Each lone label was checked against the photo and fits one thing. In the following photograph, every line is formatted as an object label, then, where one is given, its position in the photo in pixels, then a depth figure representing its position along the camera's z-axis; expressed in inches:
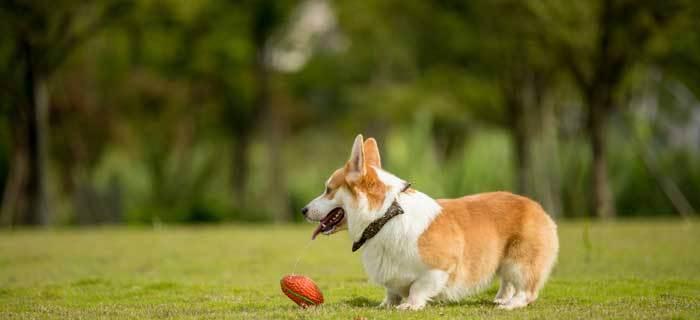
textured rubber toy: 523.2
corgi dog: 512.7
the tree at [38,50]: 1568.7
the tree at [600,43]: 1535.4
